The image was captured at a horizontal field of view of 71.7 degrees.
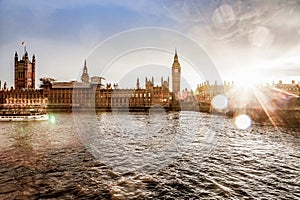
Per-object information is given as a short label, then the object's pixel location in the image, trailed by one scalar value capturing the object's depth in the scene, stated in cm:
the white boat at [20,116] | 6128
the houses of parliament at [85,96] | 16475
